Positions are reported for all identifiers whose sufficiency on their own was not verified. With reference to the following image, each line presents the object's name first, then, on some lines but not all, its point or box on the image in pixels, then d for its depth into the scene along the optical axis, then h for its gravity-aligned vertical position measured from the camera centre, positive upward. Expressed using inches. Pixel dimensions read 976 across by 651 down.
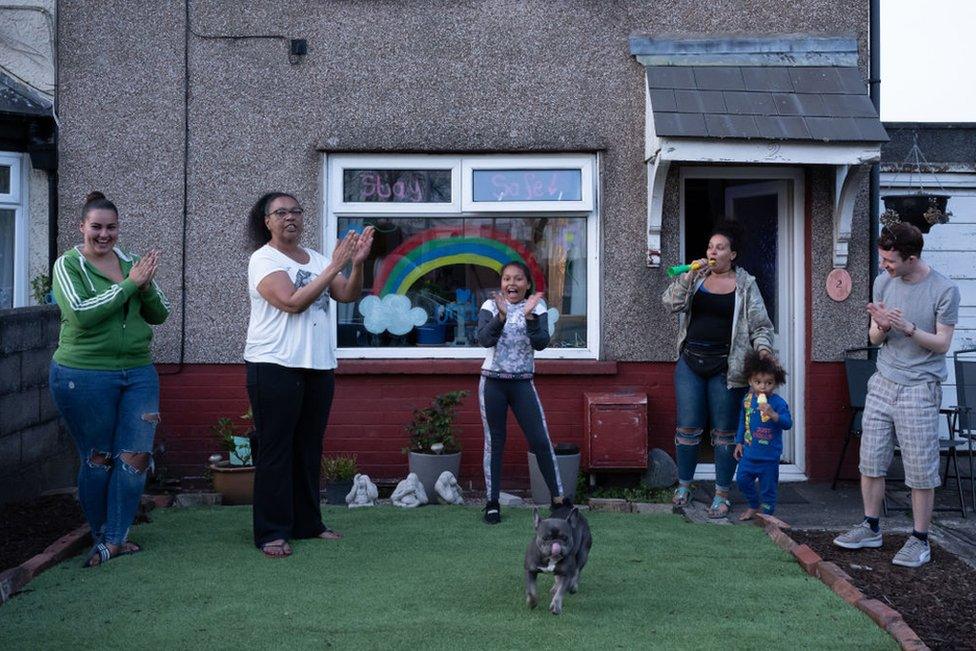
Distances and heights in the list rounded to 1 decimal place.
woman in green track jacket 216.4 -6.5
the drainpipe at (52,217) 320.2 +35.5
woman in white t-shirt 223.5 -2.0
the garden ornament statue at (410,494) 282.2 -39.5
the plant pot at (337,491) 291.1 -39.9
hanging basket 336.5 +41.3
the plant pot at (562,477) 292.2 -36.0
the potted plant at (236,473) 289.1 -34.9
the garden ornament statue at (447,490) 285.9 -38.7
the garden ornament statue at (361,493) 285.0 -39.7
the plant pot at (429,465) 293.9 -33.3
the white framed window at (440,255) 322.0 +25.5
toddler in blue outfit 254.7 -19.9
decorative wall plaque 318.0 +16.0
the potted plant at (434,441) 294.4 -27.3
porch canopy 293.4 +64.0
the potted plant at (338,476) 291.3 -37.0
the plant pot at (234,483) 289.0 -37.6
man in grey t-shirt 221.6 -4.0
